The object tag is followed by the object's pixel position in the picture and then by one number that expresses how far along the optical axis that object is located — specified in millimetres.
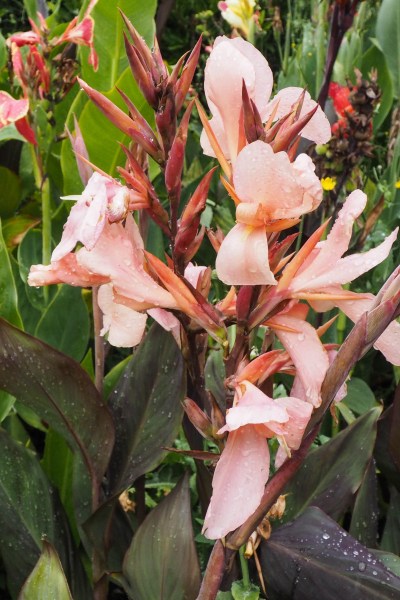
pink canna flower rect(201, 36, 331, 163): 546
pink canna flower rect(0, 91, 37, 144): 1130
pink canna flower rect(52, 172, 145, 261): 522
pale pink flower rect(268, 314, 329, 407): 563
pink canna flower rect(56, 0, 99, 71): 1243
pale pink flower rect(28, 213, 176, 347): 572
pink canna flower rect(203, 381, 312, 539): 516
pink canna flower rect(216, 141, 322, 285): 508
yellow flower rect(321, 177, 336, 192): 1265
